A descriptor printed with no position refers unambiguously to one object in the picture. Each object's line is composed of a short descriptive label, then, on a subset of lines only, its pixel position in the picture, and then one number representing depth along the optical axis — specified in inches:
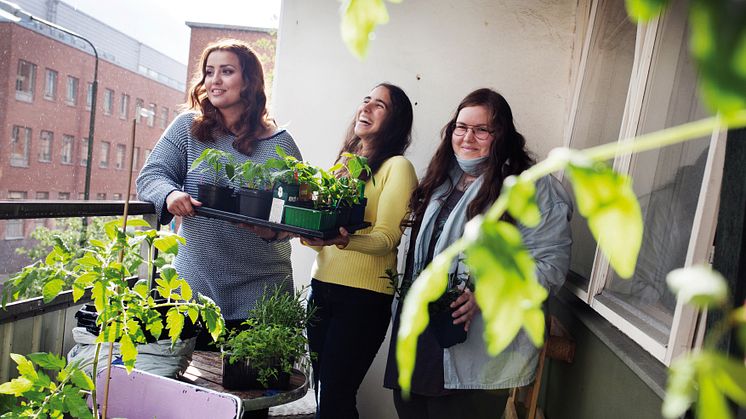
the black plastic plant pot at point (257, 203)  82.7
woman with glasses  81.6
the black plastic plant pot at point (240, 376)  72.8
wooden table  71.2
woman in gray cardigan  88.8
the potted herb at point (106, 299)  41.3
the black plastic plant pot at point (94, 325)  69.8
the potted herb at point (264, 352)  72.5
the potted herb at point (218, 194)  83.7
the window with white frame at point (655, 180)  59.4
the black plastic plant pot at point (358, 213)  87.5
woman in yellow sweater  89.2
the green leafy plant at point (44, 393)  40.9
